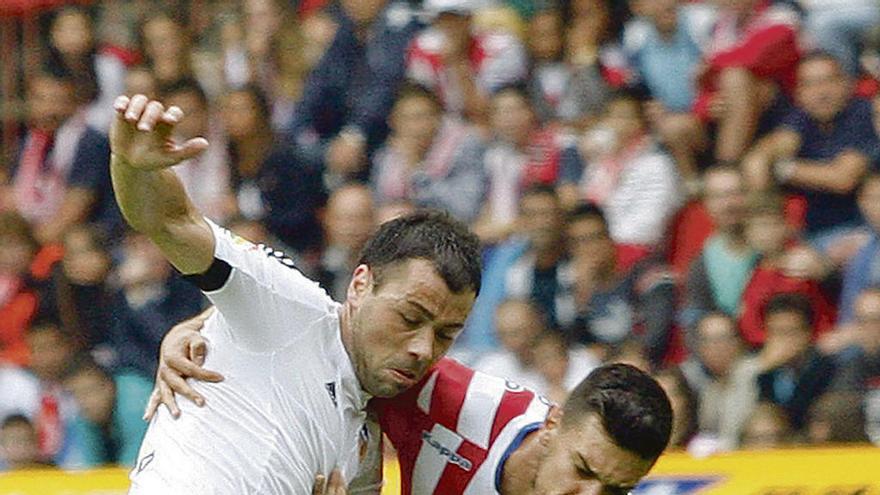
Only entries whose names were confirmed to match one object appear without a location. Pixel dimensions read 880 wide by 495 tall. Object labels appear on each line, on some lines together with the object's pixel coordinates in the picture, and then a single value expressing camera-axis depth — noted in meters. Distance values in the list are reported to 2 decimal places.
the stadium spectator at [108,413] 18.72
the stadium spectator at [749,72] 18.11
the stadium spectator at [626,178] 18.06
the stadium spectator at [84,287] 20.00
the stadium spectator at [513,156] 18.84
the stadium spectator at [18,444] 18.95
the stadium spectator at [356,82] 19.83
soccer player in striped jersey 10.16
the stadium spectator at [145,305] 19.05
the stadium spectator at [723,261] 17.17
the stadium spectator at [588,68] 19.23
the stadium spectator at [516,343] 17.55
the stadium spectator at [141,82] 21.02
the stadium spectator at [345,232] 18.52
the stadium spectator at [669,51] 18.91
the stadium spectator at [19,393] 19.45
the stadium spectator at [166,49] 21.14
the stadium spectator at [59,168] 20.84
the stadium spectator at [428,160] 18.95
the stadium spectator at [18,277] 20.27
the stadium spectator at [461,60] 19.70
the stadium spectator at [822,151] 17.30
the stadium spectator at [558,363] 17.17
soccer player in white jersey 10.42
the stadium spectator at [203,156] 20.16
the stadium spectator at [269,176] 19.44
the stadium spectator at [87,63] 21.72
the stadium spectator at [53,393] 19.09
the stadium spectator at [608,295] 17.39
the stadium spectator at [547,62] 19.48
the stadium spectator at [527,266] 18.06
